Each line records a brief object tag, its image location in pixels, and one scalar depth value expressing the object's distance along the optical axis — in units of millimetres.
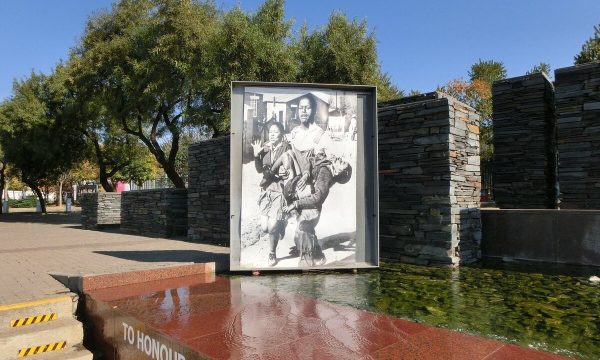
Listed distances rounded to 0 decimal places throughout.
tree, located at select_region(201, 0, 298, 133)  13445
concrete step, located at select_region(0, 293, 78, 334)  4238
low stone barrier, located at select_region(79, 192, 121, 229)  16828
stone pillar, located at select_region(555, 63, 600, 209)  7902
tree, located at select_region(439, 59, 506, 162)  27095
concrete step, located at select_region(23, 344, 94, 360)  4066
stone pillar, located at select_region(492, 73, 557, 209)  9523
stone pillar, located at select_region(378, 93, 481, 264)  6531
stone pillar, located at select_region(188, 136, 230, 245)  10164
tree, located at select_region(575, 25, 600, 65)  24228
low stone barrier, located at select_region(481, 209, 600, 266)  5983
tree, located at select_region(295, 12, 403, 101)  14367
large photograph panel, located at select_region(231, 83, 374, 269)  6070
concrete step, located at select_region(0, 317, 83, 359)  4007
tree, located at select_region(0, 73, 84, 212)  22328
